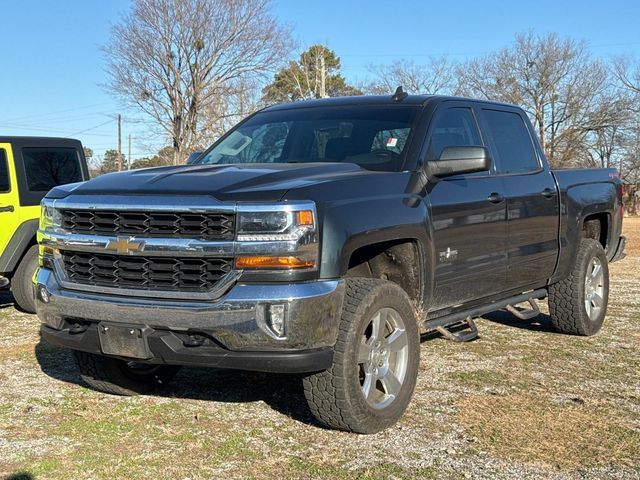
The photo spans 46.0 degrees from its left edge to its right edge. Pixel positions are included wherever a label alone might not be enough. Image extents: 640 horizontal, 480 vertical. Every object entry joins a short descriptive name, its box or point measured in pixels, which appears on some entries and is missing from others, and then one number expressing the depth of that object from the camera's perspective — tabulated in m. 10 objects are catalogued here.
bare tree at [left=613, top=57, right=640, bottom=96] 47.38
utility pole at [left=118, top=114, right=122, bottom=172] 53.31
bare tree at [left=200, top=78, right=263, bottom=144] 34.62
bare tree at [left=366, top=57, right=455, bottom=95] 44.47
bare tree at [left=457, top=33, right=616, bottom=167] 45.62
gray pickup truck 3.64
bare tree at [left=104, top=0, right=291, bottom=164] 32.31
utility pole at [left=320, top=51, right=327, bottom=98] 35.22
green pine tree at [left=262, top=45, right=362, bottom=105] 40.94
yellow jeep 8.02
